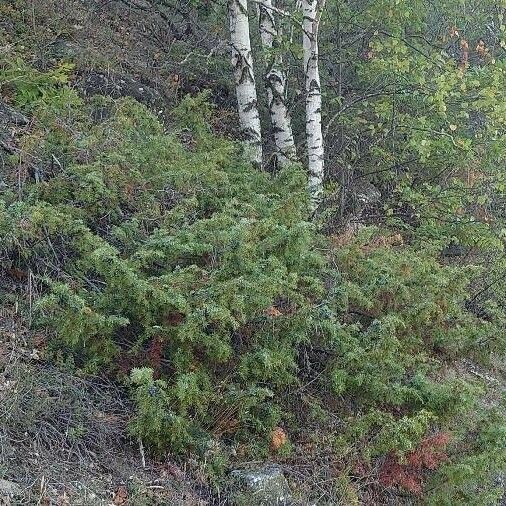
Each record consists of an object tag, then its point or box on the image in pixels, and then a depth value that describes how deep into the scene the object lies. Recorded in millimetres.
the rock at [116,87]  7730
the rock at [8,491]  3225
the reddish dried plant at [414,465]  4422
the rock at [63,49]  7773
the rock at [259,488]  3869
